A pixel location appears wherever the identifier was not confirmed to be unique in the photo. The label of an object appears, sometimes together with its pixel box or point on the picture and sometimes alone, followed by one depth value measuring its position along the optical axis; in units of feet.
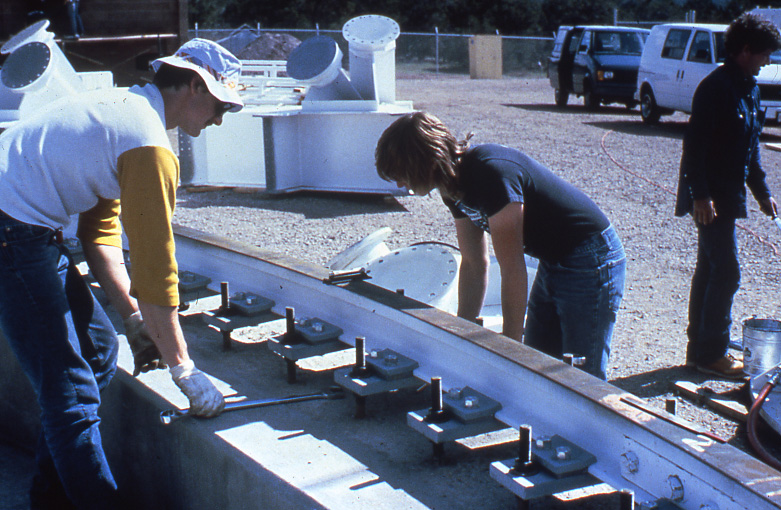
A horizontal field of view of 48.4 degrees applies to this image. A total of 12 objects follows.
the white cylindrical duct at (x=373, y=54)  28.22
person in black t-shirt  8.96
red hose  9.71
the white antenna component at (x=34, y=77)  22.65
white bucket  13.15
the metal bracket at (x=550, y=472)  6.82
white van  46.29
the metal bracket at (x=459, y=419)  7.72
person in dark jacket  13.52
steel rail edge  6.37
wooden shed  50.19
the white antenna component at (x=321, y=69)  28.58
